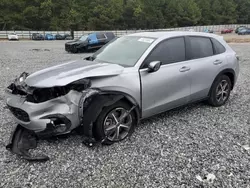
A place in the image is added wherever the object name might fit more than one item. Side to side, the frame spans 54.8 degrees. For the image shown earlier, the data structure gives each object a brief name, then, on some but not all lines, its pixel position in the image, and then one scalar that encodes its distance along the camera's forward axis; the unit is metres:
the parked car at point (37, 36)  39.96
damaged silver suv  3.13
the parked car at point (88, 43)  16.58
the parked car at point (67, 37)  42.88
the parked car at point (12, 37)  36.62
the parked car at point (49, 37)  40.88
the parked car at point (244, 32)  52.00
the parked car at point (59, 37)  42.38
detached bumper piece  3.04
